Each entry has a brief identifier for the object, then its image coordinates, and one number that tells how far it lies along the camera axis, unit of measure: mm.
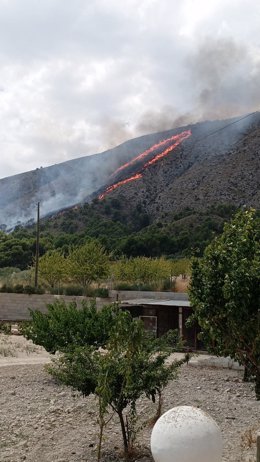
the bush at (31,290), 39594
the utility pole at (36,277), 43469
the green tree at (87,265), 45719
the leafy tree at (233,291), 8266
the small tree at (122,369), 9578
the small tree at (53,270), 47281
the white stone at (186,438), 7969
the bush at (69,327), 17516
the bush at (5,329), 29241
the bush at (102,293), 37531
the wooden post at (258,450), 7866
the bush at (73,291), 40156
